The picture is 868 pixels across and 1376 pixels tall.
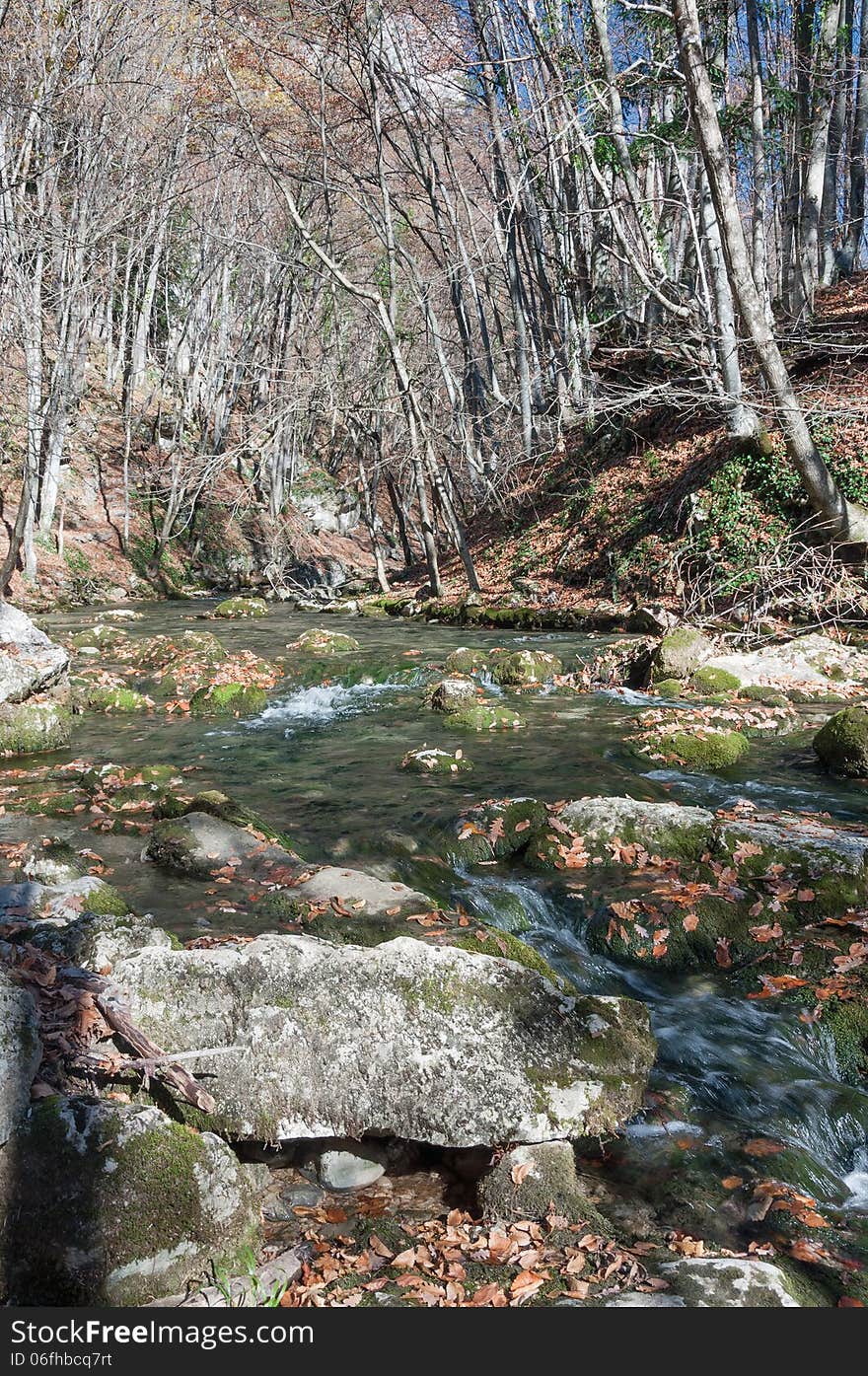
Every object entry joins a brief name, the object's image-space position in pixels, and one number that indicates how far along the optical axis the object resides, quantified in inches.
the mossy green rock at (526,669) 465.7
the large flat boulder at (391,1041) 124.6
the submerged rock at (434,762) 315.9
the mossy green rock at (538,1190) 115.4
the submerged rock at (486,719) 379.6
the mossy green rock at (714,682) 409.7
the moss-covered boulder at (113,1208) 97.5
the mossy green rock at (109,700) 424.2
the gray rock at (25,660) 374.3
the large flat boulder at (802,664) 412.5
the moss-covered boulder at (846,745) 293.7
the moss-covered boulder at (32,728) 349.4
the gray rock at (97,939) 142.0
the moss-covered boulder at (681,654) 437.7
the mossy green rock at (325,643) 553.3
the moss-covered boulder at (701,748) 319.6
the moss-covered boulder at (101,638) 567.9
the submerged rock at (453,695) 409.7
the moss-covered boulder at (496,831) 241.8
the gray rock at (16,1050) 104.2
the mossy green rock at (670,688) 417.4
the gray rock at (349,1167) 124.9
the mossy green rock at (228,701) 429.1
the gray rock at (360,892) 191.3
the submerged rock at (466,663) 482.6
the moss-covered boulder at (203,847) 218.7
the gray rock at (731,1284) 98.6
